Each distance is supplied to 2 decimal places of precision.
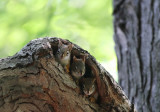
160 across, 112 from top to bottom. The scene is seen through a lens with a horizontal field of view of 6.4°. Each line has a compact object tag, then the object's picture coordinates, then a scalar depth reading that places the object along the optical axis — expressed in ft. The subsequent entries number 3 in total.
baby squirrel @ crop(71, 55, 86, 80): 14.92
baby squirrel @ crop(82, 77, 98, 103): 14.94
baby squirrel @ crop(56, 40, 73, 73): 14.86
